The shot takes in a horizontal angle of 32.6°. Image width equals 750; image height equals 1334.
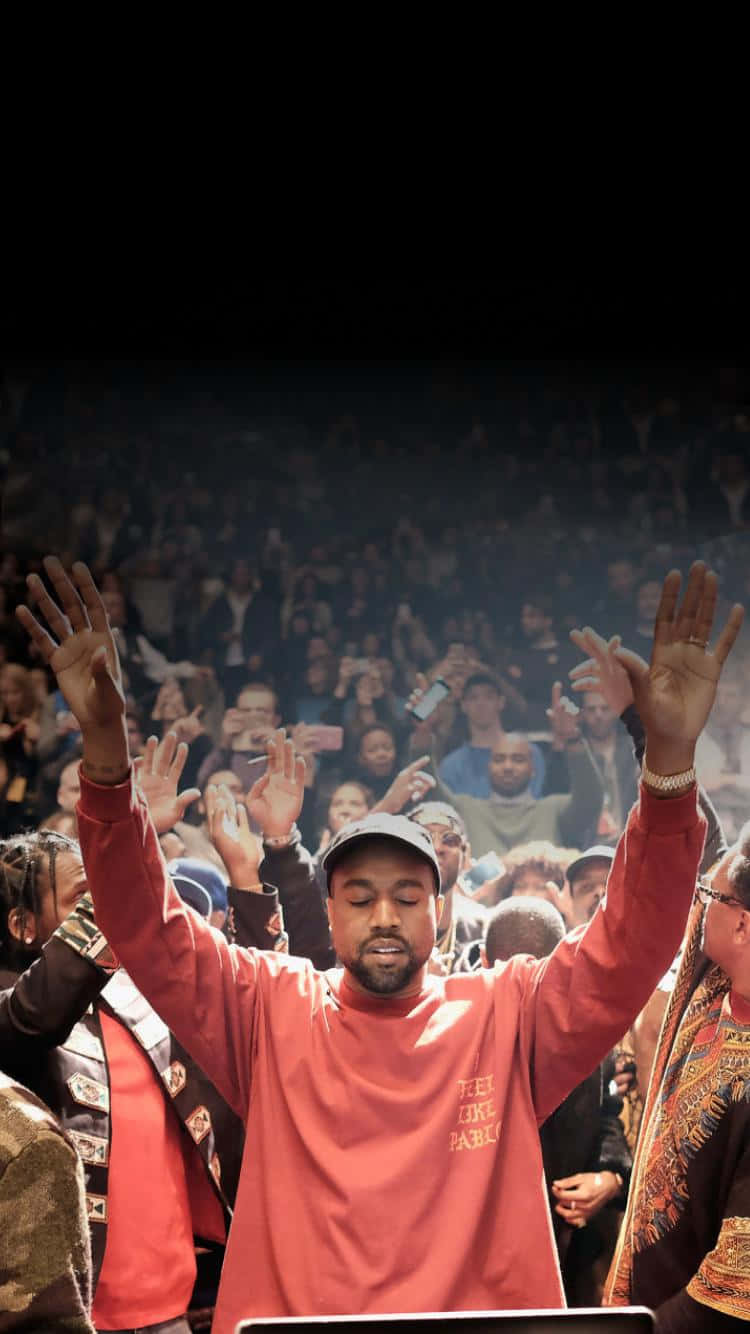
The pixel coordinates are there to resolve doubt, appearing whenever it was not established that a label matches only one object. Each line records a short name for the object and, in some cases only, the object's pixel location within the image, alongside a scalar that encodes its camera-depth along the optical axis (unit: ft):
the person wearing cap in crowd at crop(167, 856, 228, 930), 10.35
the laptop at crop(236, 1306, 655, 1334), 3.98
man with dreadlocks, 9.51
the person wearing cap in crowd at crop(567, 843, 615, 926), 10.59
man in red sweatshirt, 7.91
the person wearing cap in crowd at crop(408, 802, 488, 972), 10.44
